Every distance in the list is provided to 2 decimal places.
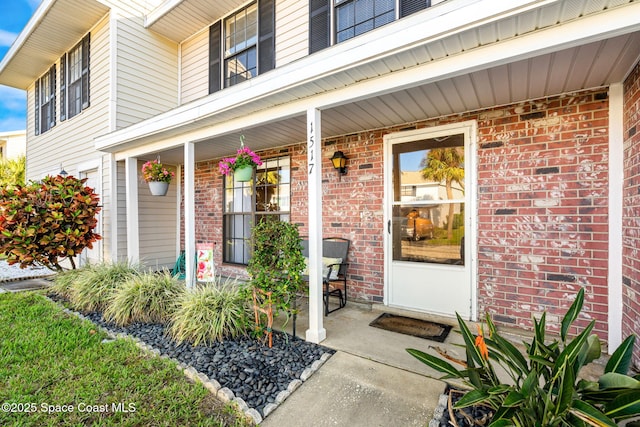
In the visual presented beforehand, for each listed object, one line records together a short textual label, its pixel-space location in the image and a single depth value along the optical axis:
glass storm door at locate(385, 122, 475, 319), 3.26
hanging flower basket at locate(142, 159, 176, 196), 4.54
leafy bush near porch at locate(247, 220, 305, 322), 2.61
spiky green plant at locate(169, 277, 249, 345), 2.74
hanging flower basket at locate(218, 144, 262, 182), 3.21
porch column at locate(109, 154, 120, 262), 5.25
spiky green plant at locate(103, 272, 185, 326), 3.27
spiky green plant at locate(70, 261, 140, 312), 3.70
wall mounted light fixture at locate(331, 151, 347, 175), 3.98
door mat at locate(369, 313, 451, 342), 2.93
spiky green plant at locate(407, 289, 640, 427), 1.22
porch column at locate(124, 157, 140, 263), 4.91
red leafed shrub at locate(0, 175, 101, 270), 4.38
